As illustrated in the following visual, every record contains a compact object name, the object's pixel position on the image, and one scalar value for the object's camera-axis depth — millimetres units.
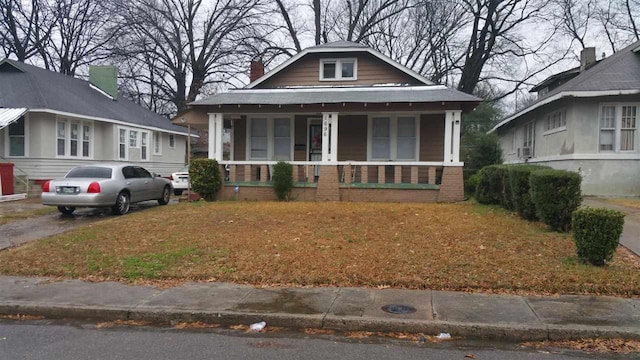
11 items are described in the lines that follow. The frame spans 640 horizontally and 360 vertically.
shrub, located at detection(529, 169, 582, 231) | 8969
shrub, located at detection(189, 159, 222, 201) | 15703
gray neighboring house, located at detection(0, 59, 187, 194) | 19422
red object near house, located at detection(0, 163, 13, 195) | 17088
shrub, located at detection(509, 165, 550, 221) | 10570
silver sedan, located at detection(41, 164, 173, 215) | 12773
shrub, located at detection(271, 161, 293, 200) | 15578
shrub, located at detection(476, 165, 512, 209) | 12719
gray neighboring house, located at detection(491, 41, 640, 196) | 15672
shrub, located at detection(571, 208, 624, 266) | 6770
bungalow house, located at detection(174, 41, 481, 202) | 15539
